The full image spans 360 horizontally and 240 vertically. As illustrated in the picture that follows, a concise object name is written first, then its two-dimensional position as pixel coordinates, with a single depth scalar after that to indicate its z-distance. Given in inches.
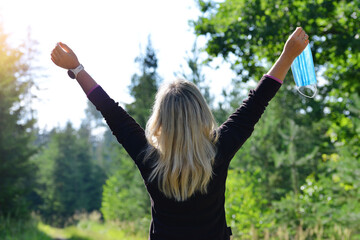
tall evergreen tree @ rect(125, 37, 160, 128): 526.6
